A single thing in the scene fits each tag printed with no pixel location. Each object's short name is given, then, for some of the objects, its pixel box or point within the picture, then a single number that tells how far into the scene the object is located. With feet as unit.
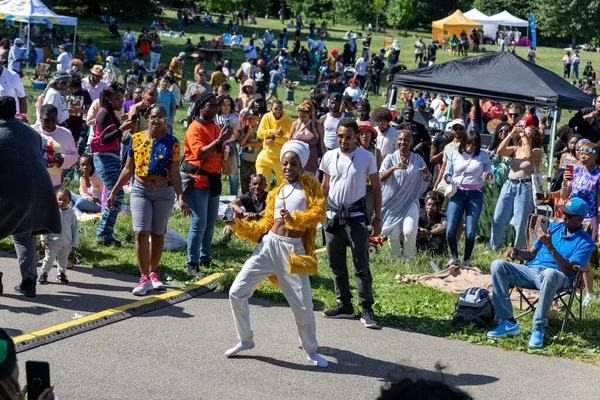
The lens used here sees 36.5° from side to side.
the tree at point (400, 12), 222.89
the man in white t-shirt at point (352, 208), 26.16
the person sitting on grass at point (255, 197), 30.48
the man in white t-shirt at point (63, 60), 85.61
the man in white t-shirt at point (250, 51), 119.44
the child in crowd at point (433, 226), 36.06
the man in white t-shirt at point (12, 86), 41.89
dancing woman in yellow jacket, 22.62
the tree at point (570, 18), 224.53
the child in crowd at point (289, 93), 95.23
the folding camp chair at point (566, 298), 26.14
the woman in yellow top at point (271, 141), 39.86
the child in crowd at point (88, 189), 39.58
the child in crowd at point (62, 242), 28.53
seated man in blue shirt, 25.44
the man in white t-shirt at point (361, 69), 110.83
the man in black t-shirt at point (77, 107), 42.25
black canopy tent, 42.19
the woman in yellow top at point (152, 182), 27.55
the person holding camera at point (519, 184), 36.27
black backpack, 26.76
